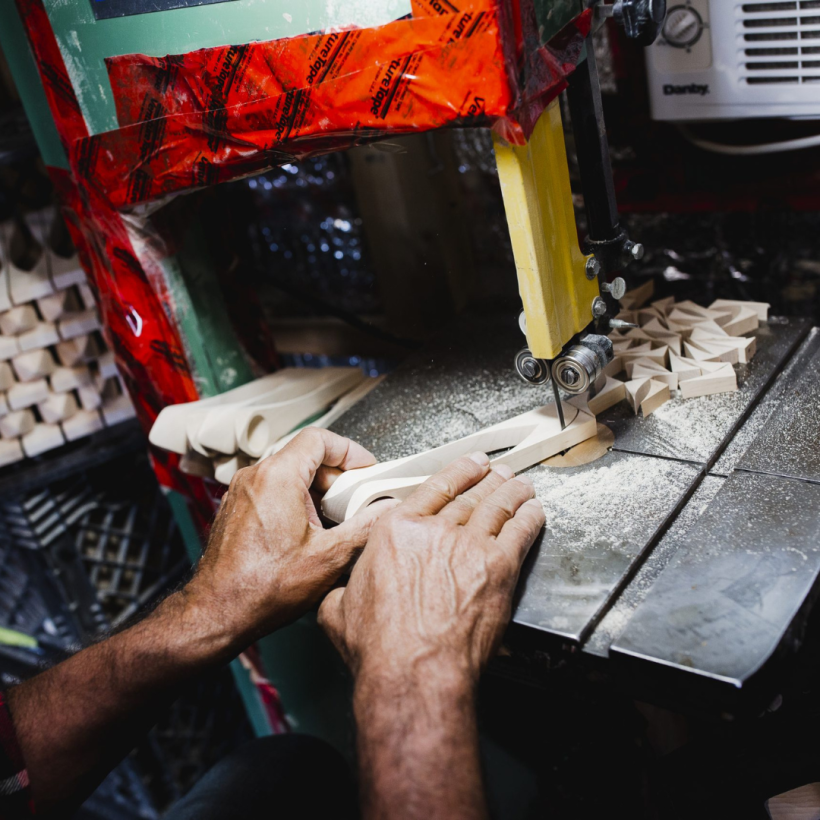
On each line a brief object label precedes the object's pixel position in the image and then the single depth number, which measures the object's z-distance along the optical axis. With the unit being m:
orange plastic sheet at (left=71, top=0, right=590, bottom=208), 0.96
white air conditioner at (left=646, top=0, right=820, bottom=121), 1.39
